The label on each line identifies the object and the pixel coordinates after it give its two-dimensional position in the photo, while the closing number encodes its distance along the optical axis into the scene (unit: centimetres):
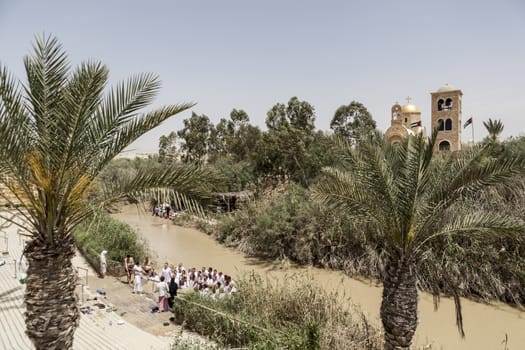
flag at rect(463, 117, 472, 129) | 2827
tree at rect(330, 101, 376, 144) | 3382
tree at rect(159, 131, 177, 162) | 5059
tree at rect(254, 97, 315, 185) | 2548
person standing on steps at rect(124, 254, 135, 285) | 1339
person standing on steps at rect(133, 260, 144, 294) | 1185
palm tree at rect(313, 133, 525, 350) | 682
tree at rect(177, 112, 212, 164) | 4331
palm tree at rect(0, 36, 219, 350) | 462
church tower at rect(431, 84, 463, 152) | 2916
